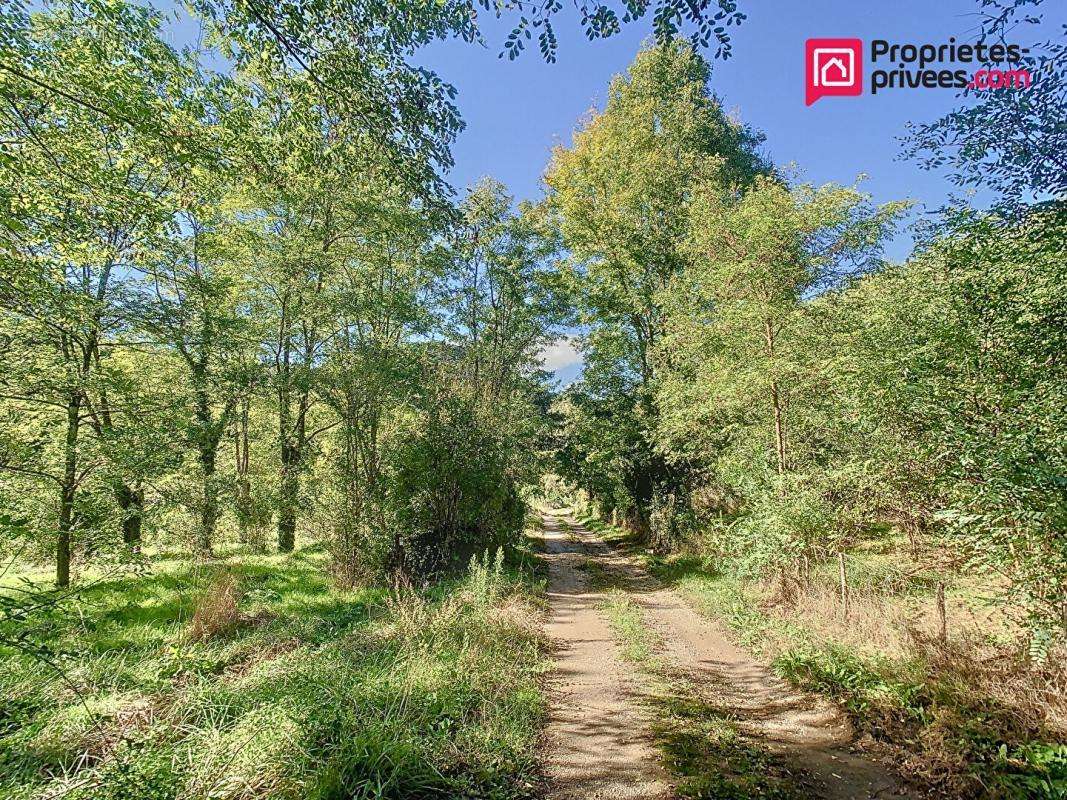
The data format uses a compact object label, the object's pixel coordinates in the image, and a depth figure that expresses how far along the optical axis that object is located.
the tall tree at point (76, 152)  3.96
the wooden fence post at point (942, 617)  4.39
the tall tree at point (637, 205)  16.06
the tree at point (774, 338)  6.30
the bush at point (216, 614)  6.40
